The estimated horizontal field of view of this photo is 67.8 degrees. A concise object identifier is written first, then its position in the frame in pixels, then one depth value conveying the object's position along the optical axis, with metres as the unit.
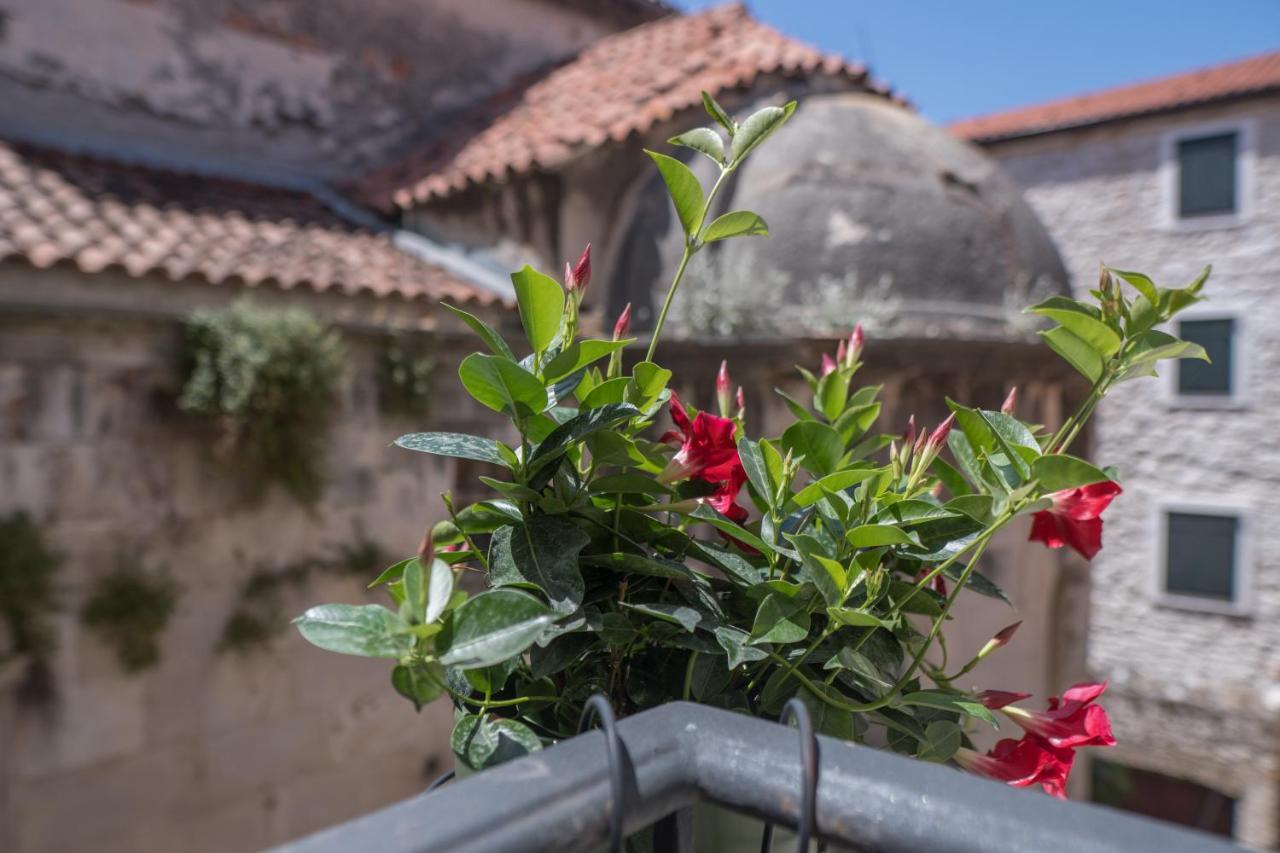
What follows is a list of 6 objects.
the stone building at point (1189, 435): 12.44
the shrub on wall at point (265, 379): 3.98
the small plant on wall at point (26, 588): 3.63
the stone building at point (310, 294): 3.89
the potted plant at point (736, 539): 0.86
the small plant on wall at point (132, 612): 3.91
